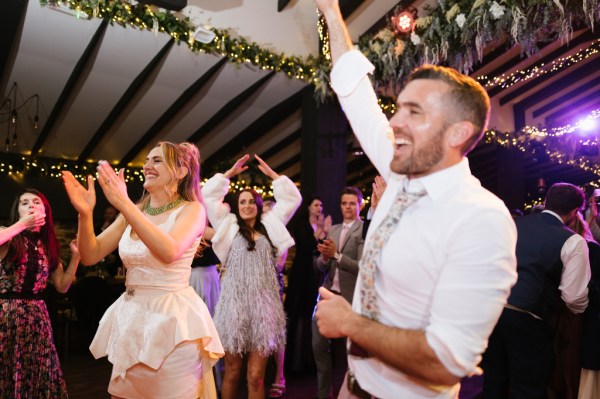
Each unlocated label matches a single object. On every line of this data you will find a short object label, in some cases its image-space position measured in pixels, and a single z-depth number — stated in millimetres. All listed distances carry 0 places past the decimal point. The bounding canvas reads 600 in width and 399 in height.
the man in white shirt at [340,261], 3588
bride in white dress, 1961
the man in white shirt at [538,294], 2936
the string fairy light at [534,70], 7438
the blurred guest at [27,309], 3055
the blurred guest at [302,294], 4473
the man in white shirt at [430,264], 1016
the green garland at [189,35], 4930
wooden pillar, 6668
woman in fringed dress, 3316
